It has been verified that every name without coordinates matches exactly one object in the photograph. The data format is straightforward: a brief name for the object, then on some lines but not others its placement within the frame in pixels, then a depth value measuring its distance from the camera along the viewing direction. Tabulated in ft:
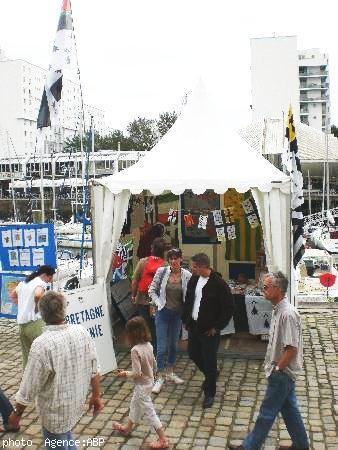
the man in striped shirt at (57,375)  10.36
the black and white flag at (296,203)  25.21
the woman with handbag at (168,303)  19.11
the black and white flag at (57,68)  25.63
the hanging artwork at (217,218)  29.71
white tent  21.86
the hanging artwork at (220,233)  29.55
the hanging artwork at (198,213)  32.12
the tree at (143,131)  187.52
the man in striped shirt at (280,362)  12.90
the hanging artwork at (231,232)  29.43
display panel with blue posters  26.66
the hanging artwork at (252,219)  27.91
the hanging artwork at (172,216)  33.22
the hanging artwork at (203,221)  30.78
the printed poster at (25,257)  27.04
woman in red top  20.74
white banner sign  19.94
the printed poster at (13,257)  27.32
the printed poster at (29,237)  26.78
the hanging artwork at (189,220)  32.96
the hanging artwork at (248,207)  28.02
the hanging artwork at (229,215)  29.95
